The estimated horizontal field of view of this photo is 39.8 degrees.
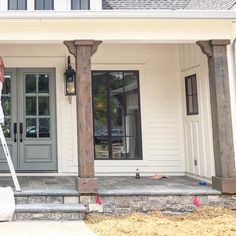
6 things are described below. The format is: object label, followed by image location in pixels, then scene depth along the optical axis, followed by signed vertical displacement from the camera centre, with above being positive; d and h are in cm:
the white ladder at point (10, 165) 455 -30
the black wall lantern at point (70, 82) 618 +115
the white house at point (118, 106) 612 +68
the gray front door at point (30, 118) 621 +49
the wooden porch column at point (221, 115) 473 +33
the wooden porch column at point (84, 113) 457 +42
